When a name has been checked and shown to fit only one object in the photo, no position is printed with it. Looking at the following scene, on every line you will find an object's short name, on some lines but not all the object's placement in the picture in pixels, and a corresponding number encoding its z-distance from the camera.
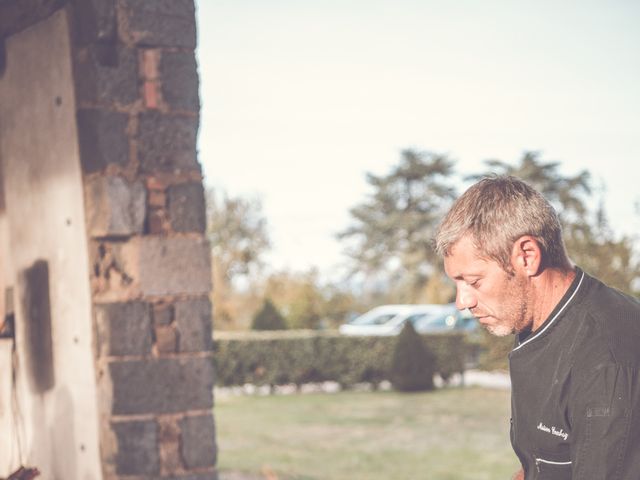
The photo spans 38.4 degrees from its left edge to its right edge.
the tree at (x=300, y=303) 17.08
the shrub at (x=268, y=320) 16.02
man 1.93
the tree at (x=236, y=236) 26.36
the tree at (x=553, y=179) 28.78
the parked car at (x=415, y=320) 20.59
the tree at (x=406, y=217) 31.23
